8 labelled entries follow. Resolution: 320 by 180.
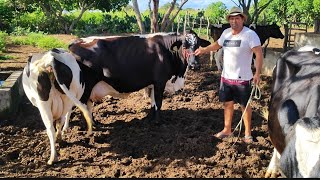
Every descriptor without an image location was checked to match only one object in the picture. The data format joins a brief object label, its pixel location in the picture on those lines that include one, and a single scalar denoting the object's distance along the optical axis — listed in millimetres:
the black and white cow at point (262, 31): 8819
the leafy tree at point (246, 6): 9963
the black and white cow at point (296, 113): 1936
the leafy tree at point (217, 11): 21481
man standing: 3776
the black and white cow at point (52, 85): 3553
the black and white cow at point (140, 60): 4567
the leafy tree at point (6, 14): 17841
